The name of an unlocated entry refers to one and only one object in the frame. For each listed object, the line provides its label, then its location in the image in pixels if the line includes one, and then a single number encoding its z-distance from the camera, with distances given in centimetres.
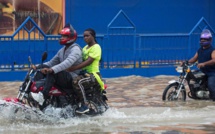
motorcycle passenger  1425
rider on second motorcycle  1755
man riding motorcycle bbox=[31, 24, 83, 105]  1331
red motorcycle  1336
